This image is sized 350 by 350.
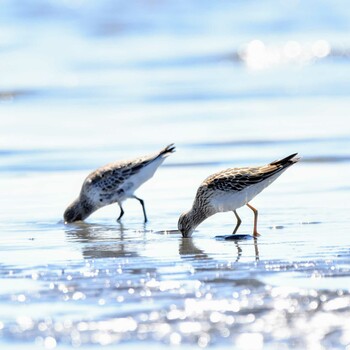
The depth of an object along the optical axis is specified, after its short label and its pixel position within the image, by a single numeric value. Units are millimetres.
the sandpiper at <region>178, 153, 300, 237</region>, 14969
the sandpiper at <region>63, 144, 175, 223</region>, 18016
